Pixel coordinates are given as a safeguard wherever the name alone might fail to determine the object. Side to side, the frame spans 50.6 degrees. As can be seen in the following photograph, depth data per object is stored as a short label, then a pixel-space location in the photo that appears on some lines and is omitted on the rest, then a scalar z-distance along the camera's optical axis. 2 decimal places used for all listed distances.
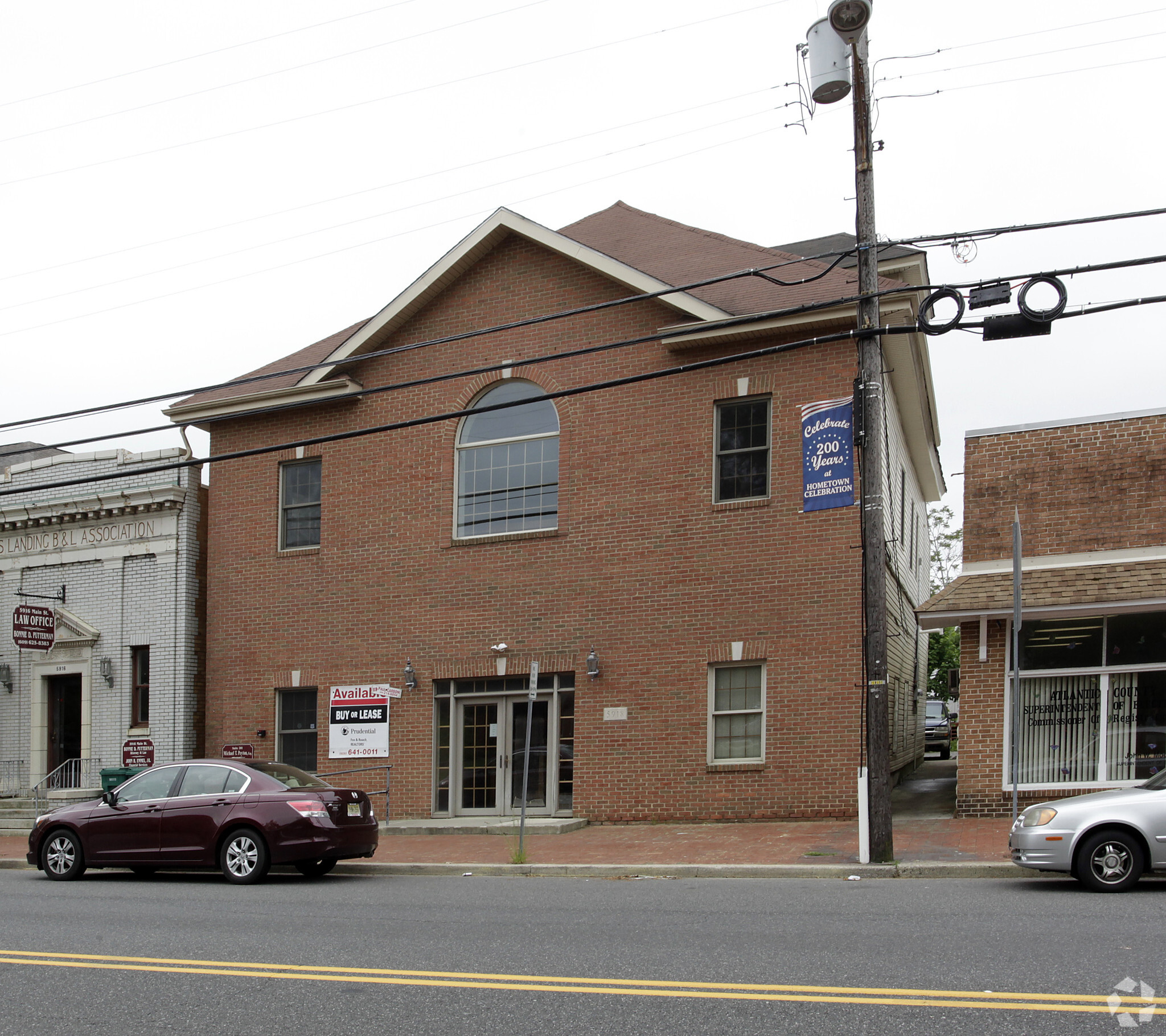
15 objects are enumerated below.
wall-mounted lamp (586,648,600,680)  19.23
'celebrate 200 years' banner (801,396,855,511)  14.48
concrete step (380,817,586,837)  18.27
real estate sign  21.06
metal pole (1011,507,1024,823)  13.01
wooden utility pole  13.53
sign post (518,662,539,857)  15.32
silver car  10.84
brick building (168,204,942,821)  18.27
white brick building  23.27
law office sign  23.27
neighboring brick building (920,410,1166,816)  16.25
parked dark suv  37.22
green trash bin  20.31
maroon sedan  13.70
